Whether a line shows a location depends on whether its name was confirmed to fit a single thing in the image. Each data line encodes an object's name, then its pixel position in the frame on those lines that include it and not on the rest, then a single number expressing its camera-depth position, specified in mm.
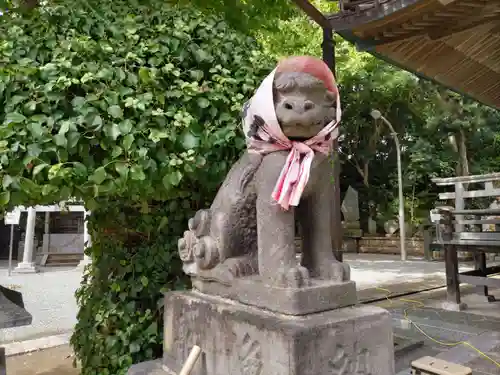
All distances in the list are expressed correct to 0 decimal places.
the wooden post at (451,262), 6012
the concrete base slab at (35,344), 5254
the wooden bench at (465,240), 5637
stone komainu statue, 2041
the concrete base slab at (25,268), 14086
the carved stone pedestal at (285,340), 1812
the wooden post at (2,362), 2617
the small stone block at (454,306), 5895
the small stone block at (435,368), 1858
